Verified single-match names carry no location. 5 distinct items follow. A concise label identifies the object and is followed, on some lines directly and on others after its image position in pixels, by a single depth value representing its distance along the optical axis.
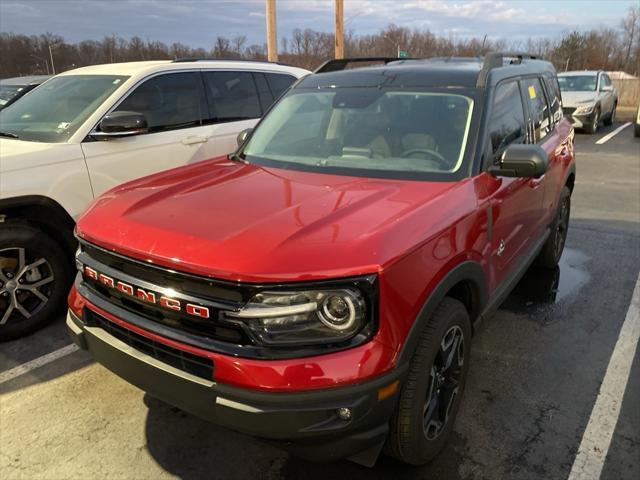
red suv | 1.87
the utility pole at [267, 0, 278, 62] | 11.91
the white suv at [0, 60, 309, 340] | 3.67
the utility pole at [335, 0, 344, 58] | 14.88
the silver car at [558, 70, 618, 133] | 15.39
